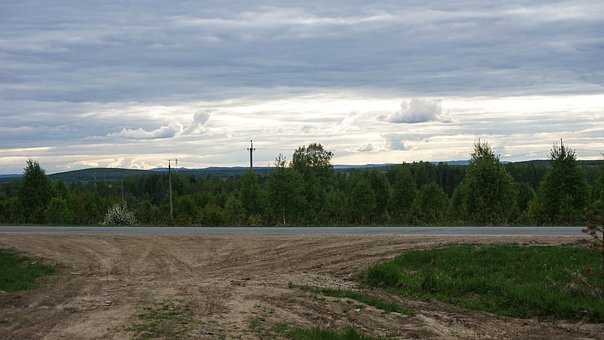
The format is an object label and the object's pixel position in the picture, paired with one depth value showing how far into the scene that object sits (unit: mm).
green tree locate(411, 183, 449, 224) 63066
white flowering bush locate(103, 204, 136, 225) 37469
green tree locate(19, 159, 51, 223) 49844
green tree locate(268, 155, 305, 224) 48250
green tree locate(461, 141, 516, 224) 40969
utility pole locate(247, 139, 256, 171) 68394
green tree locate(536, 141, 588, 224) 40531
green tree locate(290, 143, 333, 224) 87562
